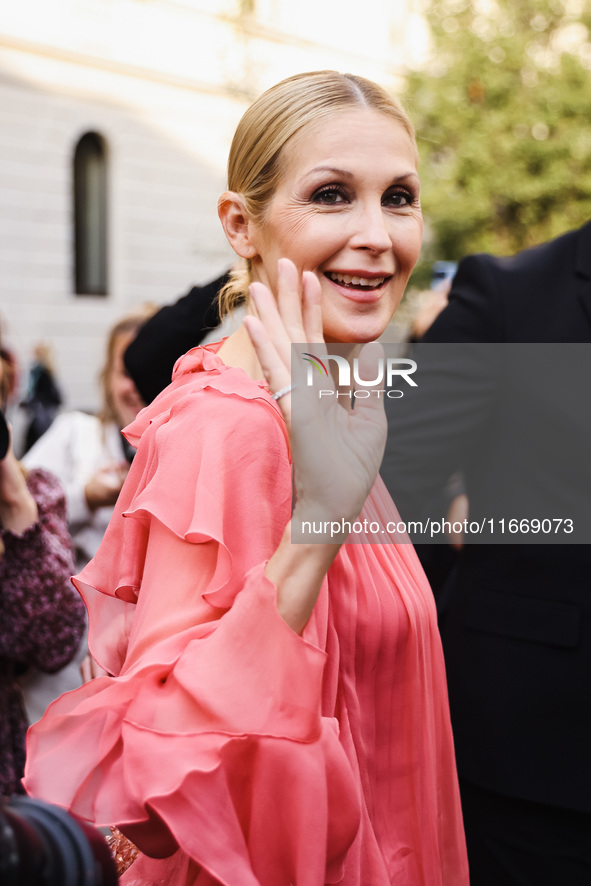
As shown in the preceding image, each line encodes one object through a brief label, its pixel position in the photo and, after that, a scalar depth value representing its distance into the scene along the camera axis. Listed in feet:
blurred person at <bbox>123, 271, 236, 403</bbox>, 9.61
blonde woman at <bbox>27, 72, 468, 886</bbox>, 4.02
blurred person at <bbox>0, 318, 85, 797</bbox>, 8.66
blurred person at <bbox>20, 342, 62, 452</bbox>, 36.47
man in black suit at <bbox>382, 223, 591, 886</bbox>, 7.09
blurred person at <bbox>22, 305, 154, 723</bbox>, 12.24
